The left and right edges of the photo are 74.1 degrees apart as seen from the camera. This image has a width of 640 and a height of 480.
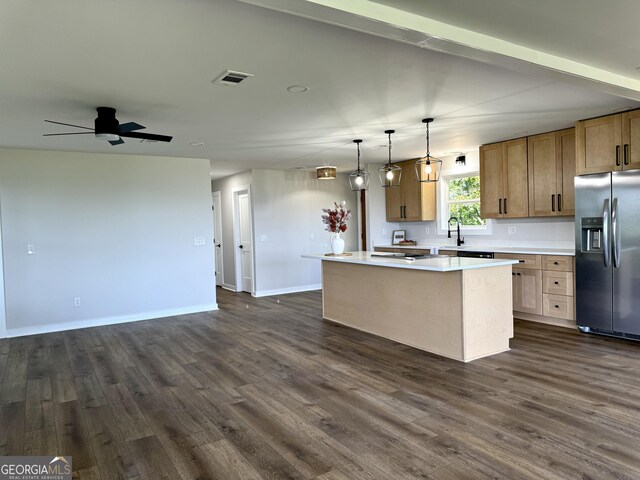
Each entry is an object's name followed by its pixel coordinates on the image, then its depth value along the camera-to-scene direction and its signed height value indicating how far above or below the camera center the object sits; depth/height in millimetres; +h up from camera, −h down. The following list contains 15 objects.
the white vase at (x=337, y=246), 5801 -316
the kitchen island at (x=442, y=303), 3998 -867
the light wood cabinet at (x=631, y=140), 4314 +738
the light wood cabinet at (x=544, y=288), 5055 -909
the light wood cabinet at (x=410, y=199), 7380 +372
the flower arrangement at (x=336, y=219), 5656 +51
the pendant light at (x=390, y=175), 4844 +544
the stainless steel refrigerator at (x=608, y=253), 4383 -442
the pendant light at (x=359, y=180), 5336 +543
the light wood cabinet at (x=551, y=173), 5230 +533
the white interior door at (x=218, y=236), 9688 -197
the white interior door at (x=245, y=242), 8360 -311
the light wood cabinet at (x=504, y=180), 5727 +518
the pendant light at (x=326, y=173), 7164 +867
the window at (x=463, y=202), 6820 +271
